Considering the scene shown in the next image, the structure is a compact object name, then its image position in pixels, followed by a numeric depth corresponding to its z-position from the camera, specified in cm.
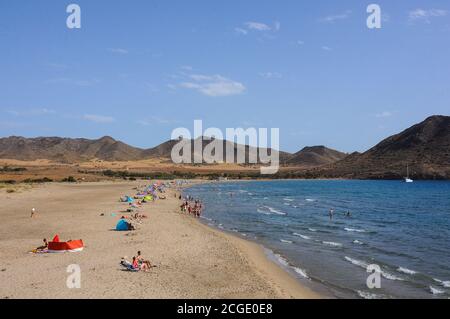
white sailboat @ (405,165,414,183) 13812
